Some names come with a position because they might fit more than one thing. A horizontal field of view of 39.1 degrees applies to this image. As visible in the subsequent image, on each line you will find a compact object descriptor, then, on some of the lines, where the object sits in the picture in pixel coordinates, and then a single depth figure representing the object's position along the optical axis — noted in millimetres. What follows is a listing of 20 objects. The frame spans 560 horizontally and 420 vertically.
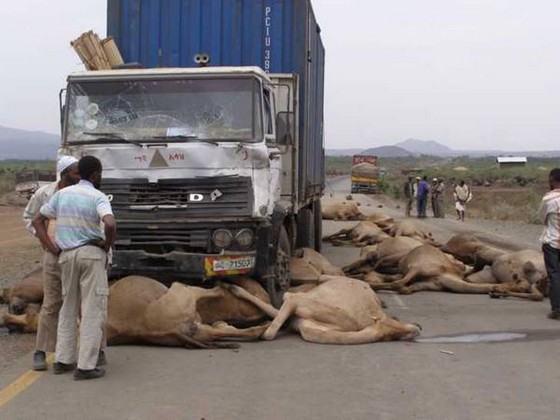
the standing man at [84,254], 6188
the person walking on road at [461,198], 30625
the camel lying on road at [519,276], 10555
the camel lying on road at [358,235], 18844
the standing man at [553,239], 9219
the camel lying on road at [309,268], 9719
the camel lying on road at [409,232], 16375
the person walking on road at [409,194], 33625
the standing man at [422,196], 31125
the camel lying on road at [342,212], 28000
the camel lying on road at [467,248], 12132
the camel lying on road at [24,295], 8438
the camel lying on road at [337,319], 7535
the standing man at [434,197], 32719
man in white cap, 6527
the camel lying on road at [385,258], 12539
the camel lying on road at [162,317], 7217
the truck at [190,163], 7949
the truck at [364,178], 60875
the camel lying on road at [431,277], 11000
